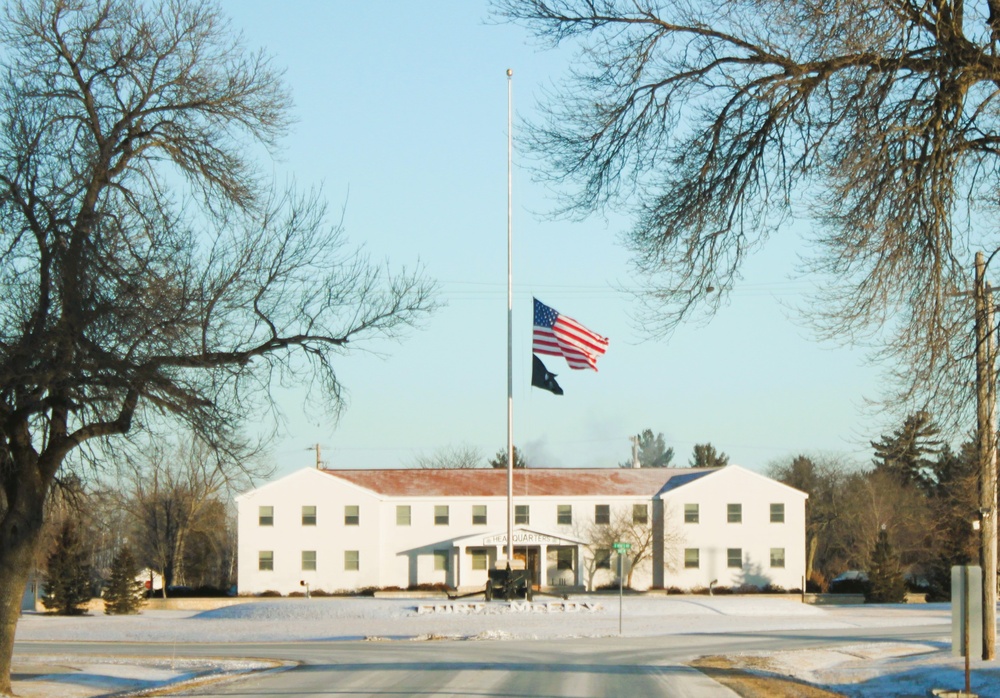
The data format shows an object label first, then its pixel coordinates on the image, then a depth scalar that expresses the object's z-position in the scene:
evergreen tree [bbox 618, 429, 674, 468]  193.50
